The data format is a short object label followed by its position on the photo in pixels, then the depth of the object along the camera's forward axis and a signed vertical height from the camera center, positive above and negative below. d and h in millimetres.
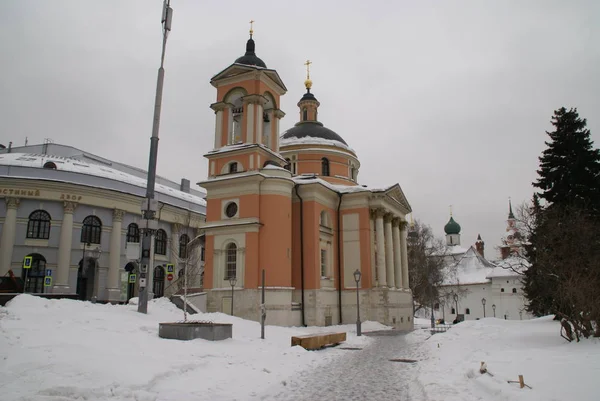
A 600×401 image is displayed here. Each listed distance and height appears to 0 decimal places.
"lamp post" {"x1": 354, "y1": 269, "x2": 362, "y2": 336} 24783 +702
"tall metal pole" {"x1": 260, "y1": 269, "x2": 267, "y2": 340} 18719 -1359
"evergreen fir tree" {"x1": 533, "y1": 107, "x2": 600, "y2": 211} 25297 +6781
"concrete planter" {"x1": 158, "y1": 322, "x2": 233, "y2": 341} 14359 -1154
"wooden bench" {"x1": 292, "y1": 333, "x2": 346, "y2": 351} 17469 -1787
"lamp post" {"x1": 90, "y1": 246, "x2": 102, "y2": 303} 39812 +2859
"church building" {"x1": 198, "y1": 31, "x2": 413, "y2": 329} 28672 +4617
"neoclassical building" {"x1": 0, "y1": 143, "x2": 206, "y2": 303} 36969 +5324
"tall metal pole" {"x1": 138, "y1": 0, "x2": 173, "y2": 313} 17748 +3728
